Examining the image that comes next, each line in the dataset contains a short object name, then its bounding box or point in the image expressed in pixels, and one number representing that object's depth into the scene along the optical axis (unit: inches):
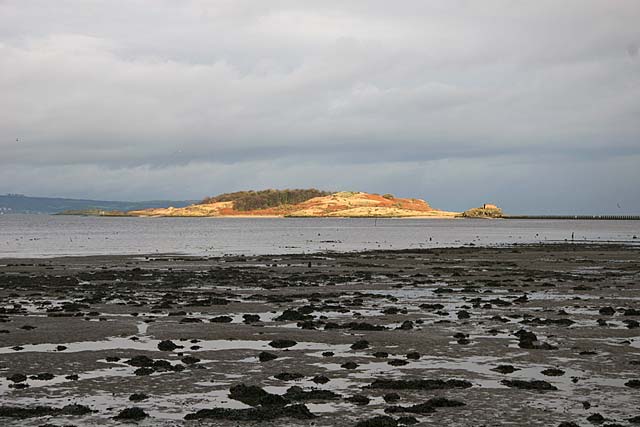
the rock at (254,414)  626.8
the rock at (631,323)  1144.8
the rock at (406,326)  1132.8
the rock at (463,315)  1266.0
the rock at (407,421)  609.9
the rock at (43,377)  770.2
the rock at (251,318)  1227.9
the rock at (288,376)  781.9
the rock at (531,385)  735.1
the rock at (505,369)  818.2
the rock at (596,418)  614.5
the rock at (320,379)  762.8
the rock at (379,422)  595.3
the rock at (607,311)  1304.1
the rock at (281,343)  981.2
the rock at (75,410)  637.9
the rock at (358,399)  679.1
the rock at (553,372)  799.1
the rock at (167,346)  953.5
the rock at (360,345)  969.5
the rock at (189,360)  865.5
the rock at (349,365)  840.6
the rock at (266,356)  885.6
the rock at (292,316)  1245.7
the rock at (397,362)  860.6
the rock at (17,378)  757.4
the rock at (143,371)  797.2
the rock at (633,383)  741.0
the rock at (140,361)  846.5
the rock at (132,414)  624.1
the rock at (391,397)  687.1
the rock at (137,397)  690.0
